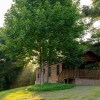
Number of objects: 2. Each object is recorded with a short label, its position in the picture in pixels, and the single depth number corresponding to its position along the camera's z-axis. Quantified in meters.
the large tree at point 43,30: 16.95
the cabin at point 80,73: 19.14
